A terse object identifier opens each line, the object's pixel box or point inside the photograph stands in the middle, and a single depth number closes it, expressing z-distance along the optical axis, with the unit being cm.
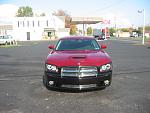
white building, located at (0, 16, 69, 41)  4704
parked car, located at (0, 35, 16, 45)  2515
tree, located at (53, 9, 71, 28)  6162
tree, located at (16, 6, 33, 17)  8249
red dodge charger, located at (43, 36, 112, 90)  401
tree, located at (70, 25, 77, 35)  5623
